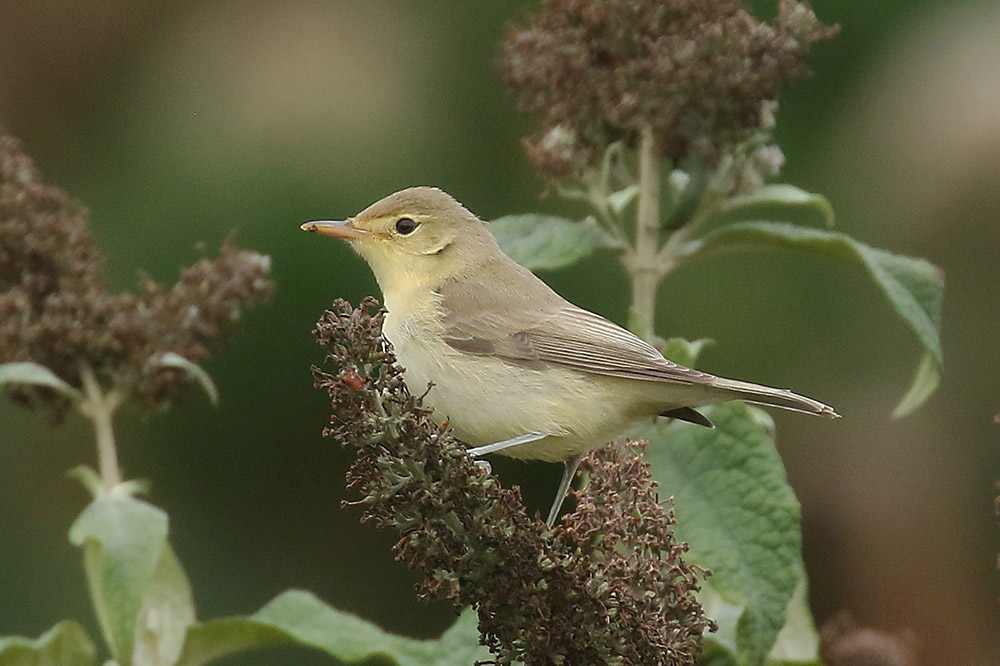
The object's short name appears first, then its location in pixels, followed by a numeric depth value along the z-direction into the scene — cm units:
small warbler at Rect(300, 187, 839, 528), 614
